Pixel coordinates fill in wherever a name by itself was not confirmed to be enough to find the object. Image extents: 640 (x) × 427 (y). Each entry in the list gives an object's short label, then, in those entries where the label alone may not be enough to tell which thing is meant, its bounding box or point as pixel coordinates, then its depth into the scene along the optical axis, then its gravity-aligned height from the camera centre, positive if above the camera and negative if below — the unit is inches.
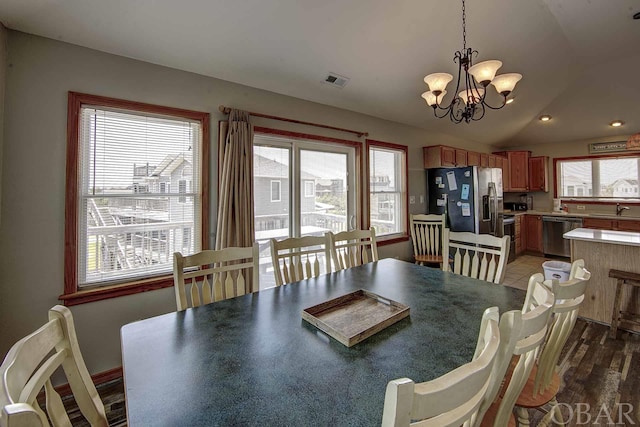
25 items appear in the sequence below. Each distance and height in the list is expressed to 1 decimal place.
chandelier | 78.5 +41.8
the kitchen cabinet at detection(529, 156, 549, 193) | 240.8 +39.4
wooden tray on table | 43.2 -17.5
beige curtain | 98.2 +12.8
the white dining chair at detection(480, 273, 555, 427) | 26.8 -13.2
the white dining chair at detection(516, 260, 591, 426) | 40.7 -21.8
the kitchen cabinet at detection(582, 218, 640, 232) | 185.9 -3.9
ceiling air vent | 115.6 +59.0
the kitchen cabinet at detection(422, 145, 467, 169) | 179.0 +40.9
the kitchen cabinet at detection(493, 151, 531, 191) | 242.8 +40.5
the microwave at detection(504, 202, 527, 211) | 252.2 +11.2
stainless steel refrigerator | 165.8 +13.3
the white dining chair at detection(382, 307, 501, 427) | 18.3 -12.6
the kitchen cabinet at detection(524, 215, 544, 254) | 229.1 -12.4
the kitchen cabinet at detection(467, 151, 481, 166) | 203.8 +44.8
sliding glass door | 116.3 +13.3
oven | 207.5 -8.7
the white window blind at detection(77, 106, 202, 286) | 81.4 +7.9
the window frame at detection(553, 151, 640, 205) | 206.7 +21.2
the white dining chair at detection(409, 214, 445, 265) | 166.9 -10.2
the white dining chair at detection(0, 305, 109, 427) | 18.4 -14.6
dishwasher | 212.1 -11.1
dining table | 28.9 -19.2
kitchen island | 105.1 -17.8
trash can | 128.9 -24.4
